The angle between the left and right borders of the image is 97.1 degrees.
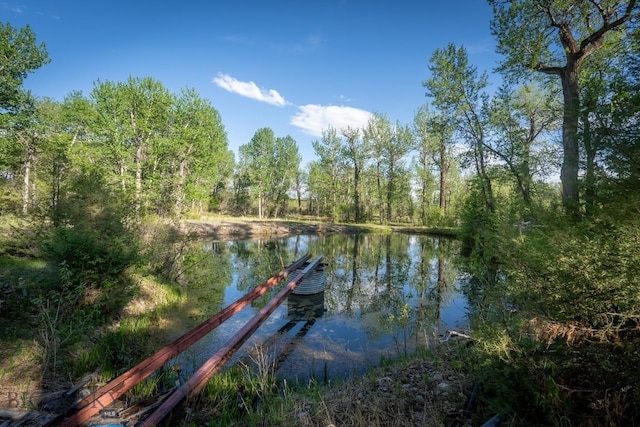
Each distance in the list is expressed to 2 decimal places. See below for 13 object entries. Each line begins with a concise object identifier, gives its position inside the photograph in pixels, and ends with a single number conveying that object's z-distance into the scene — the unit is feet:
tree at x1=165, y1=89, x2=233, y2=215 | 77.46
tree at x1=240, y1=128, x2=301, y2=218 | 187.11
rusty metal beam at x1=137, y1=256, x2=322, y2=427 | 11.75
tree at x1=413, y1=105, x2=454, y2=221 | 139.74
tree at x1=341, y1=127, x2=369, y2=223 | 171.32
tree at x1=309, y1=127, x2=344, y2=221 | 180.86
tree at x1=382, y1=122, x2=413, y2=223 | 164.66
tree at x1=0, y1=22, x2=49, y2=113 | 57.06
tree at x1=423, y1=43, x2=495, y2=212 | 60.80
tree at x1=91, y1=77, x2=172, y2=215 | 69.36
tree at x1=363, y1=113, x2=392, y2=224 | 164.25
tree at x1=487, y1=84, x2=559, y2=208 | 53.06
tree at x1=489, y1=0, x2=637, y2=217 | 20.10
